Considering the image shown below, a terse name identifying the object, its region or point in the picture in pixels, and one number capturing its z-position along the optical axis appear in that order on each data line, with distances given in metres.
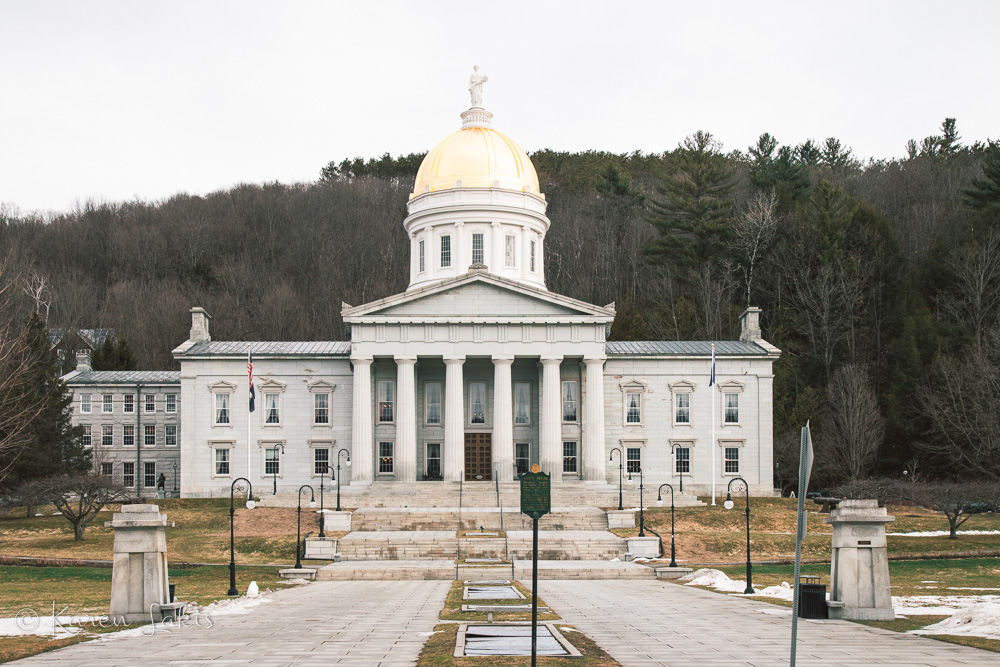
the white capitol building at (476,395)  63.12
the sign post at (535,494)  15.99
